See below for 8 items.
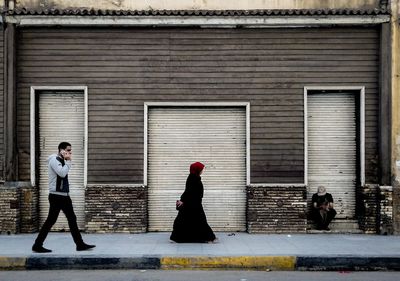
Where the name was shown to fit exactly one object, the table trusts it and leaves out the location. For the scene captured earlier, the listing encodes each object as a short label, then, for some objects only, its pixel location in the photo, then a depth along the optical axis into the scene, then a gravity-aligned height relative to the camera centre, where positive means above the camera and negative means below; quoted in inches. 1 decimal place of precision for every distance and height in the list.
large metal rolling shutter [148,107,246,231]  538.0 -4.7
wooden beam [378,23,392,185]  522.9 +40.1
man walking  418.6 -30.0
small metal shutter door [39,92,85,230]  538.3 +21.7
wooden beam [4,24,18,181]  522.6 +39.9
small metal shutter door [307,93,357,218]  540.4 +15.0
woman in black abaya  477.7 -49.9
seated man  528.1 -46.3
